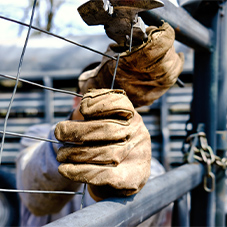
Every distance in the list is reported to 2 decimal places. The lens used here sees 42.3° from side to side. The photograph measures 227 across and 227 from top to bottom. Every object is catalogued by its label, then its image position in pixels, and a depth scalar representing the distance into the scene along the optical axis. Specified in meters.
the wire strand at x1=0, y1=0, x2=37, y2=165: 0.56
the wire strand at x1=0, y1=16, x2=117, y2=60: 0.52
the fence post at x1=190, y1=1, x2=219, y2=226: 1.31
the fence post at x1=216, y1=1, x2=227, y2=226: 1.37
